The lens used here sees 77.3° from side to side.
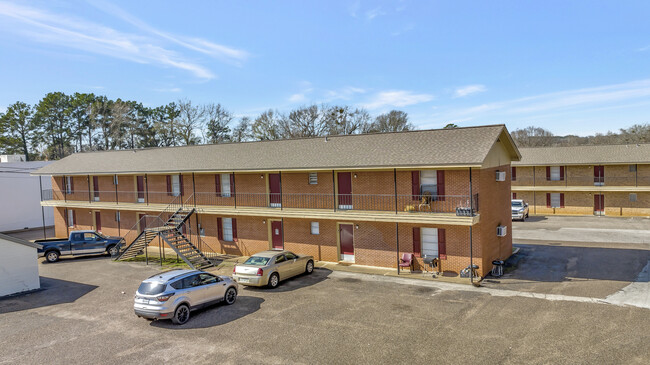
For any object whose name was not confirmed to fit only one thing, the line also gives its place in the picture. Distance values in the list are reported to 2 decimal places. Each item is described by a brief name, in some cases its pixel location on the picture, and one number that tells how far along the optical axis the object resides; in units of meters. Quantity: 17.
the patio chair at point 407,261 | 18.94
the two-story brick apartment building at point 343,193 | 18.19
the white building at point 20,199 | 37.22
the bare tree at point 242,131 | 67.62
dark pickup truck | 24.77
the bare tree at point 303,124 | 64.44
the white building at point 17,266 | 17.77
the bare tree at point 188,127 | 64.06
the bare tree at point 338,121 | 64.56
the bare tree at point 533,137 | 95.26
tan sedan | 16.72
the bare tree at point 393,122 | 72.03
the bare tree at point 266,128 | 63.28
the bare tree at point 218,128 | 65.38
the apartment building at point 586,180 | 35.31
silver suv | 12.84
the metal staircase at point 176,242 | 21.72
